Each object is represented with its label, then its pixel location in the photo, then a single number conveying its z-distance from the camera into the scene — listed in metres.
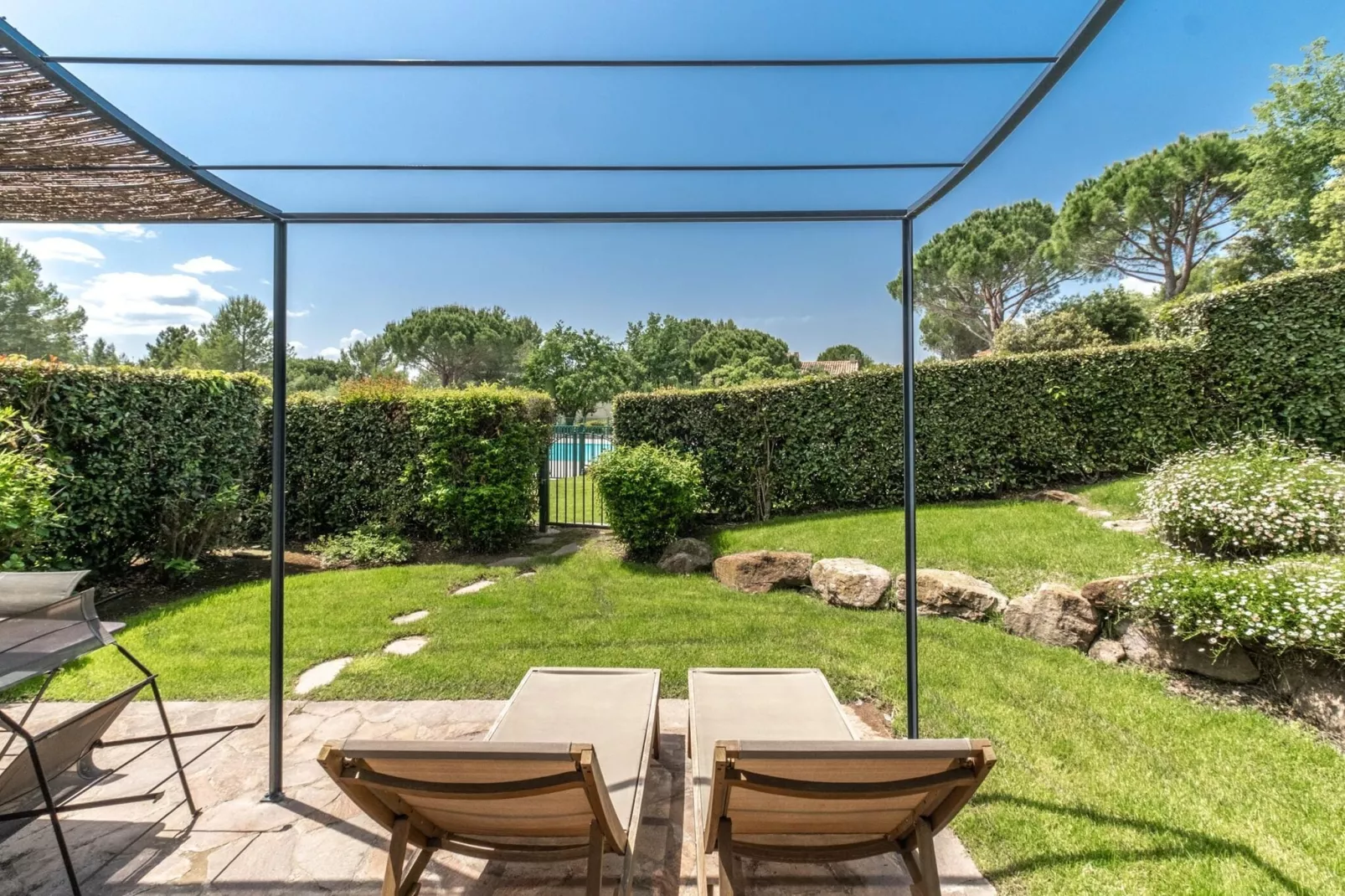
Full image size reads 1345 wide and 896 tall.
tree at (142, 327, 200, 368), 30.23
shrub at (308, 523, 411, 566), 6.35
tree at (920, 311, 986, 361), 24.53
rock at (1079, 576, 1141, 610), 3.70
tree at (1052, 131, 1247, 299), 16.38
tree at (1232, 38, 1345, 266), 14.99
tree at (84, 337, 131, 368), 32.67
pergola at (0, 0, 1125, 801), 1.53
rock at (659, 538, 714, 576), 5.95
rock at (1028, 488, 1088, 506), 6.45
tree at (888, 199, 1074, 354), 20.78
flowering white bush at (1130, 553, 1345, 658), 2.80
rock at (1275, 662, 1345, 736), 2.74
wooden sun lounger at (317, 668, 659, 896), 1.32
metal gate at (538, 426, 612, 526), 8.17
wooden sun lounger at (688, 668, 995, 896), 1.34
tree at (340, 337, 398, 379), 37.09
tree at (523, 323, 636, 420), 28.97
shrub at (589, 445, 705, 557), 6.18
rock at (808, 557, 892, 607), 4.73
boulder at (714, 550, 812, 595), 5.28
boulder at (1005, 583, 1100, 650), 3.75
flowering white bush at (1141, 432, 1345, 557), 3.59
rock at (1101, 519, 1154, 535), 5.11
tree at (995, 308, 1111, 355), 12.00
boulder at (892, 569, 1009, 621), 4.28
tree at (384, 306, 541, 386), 34.56
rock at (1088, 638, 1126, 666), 3.57
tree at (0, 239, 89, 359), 27.34
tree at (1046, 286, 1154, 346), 13.73
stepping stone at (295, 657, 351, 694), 3.40
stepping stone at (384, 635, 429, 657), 3.94
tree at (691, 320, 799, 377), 34.84
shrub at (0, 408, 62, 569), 3.69
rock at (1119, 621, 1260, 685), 3.15
